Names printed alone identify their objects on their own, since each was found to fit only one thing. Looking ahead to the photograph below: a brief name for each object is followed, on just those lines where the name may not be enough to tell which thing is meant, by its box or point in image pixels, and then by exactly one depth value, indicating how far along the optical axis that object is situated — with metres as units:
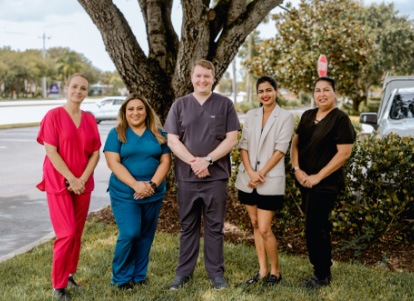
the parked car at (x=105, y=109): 30.47
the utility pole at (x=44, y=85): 85.09
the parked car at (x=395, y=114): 7.78
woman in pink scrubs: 4.20
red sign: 14.10
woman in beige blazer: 4.43
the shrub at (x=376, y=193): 5.64
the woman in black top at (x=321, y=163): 4.37
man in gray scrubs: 4.38
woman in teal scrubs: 4.35
